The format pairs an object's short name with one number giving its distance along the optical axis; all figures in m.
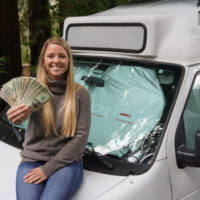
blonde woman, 2.28
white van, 2.48
